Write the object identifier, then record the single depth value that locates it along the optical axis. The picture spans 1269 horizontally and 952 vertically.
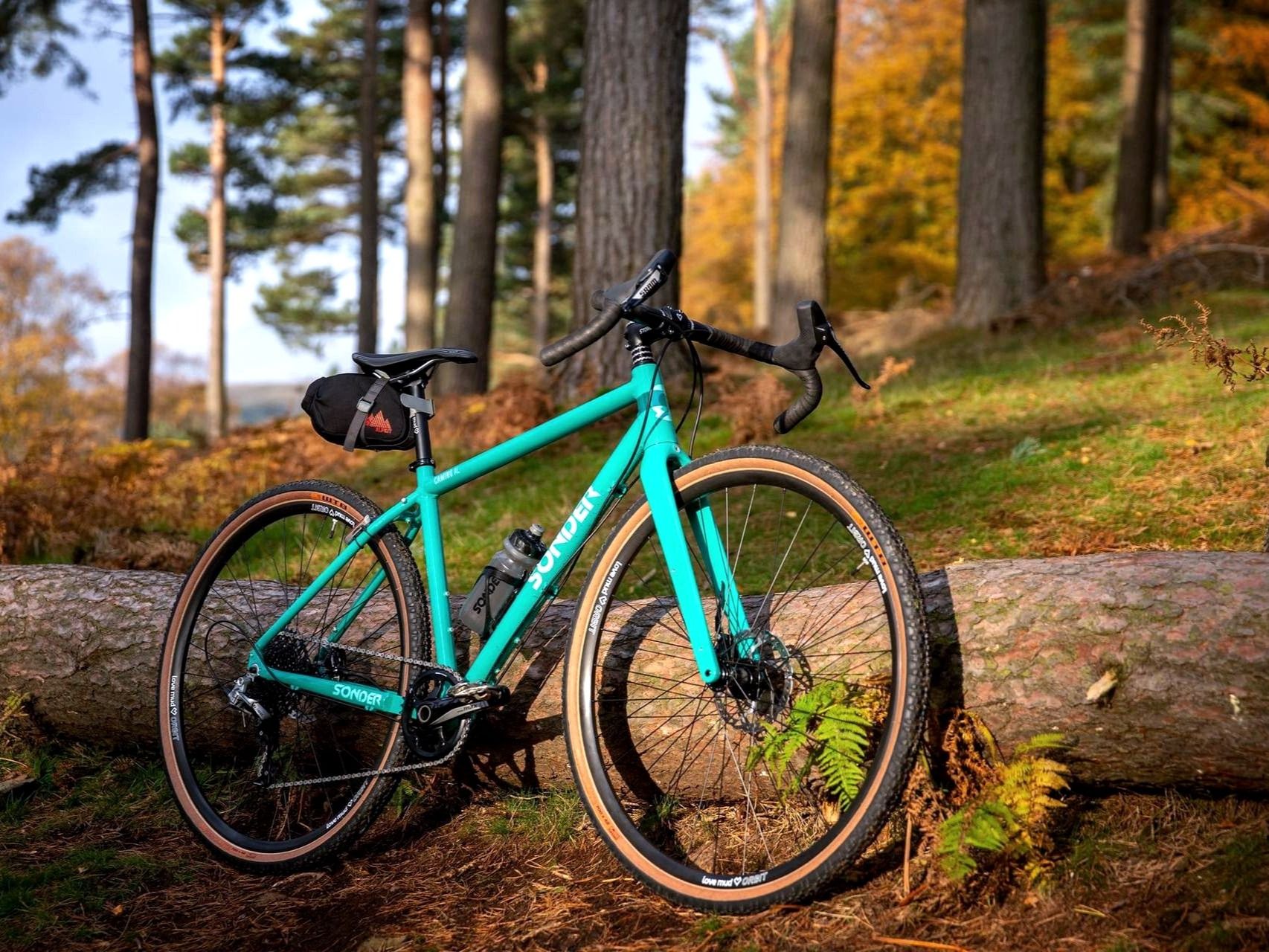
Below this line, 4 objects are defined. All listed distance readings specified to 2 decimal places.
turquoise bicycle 2.68
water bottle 3.15
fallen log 2.58
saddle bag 3.39
